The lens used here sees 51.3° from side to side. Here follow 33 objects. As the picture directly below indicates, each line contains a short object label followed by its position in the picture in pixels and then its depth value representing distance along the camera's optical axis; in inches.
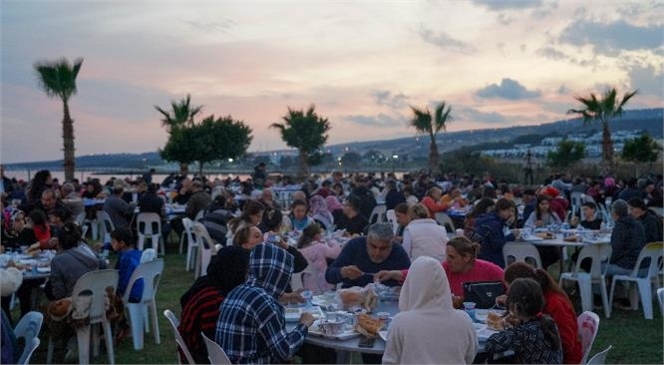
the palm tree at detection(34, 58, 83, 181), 909.2
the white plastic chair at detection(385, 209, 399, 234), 487.9
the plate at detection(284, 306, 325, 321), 178.4
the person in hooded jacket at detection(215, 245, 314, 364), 146.3
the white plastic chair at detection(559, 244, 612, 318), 316.5
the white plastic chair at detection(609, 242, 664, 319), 311.6
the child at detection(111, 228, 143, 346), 267.3
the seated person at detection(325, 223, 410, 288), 222.1
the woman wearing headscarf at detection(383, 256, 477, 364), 134.6
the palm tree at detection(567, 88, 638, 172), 968.3
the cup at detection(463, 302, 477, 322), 181.7
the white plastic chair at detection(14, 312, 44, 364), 169.6
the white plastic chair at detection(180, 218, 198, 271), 442.8
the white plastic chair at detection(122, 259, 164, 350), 266.2
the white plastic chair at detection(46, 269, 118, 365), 235.8
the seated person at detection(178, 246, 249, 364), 170.2
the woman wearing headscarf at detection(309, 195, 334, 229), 438.9
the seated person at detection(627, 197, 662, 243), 333.1
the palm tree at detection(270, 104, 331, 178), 1195.9
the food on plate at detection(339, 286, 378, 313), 186.5
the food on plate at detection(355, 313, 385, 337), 159.5
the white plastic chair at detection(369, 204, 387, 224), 546.7
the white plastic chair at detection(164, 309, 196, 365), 162.7
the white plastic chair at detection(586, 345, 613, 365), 140.4
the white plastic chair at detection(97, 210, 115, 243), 501.2
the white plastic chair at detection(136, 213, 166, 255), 503.5
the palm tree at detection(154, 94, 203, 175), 1159.0
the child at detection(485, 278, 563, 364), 144.8
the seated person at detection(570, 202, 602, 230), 398.0
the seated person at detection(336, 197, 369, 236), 360.2
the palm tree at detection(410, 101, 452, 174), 1174.3
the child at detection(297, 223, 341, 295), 265.9
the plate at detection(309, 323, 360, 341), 159.6
